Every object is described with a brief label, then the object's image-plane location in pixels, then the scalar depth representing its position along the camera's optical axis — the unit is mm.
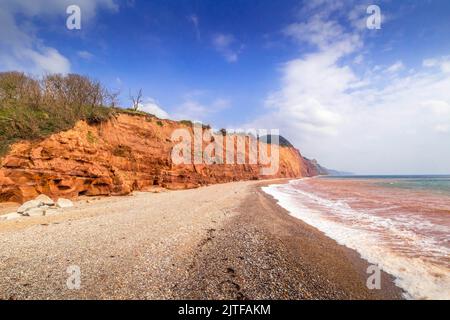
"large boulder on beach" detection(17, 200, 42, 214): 12617
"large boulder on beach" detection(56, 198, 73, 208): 14591
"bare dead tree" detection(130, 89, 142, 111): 37594
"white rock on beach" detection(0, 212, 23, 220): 11305
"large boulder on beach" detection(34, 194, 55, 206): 14486
